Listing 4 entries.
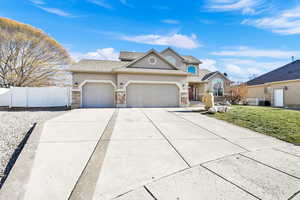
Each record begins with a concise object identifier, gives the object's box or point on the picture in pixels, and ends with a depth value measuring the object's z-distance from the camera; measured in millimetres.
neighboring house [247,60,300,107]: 14530
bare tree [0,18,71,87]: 15227
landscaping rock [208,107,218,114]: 9570
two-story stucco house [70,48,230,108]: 12211
